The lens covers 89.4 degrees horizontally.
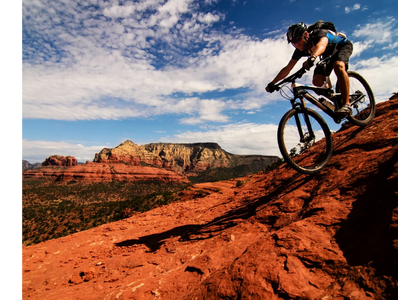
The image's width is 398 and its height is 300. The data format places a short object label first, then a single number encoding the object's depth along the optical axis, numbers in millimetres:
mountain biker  5180
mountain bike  5152
